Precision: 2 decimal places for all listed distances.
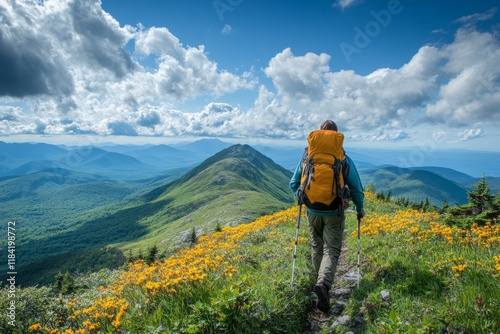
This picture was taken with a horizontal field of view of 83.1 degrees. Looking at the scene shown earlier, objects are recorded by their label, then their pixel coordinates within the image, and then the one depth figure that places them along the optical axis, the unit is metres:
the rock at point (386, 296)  5.66
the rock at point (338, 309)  6.28
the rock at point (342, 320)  5.60
